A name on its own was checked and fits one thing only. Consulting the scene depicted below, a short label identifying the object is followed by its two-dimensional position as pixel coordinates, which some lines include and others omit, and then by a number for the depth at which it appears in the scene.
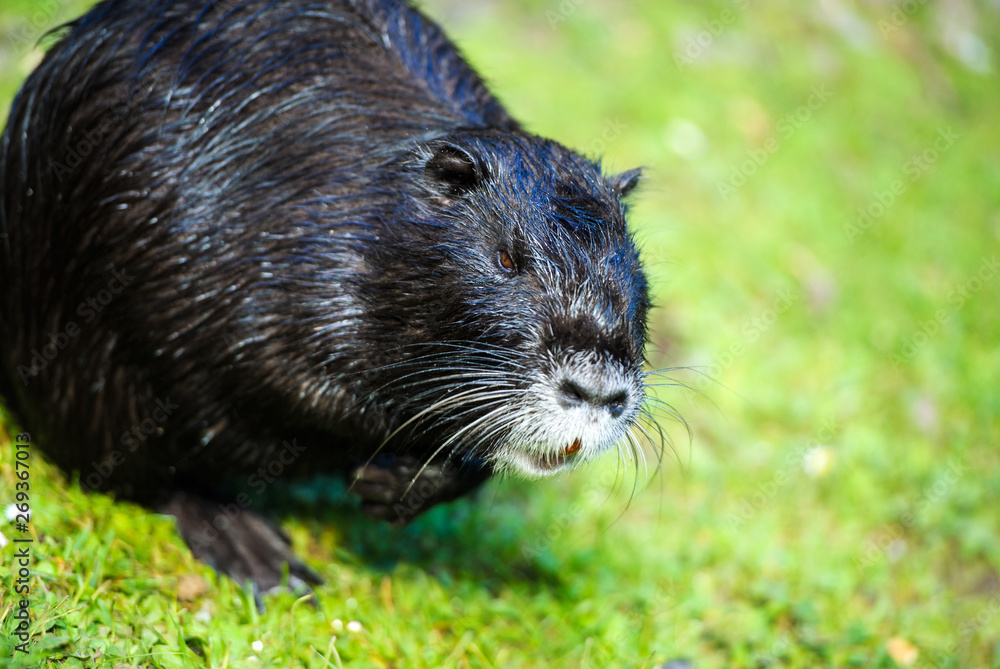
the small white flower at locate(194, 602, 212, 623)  5.59
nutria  5.07
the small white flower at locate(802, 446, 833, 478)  9.11
